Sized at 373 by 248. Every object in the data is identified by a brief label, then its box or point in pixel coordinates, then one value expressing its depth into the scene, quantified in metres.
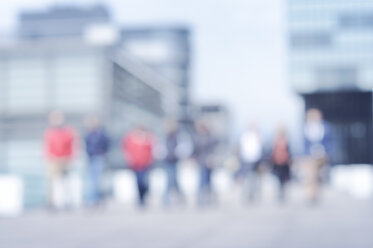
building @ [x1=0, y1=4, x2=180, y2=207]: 52.56
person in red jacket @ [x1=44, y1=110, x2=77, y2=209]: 12.32
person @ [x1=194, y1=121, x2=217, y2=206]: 13.51
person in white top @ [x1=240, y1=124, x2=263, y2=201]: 14.34
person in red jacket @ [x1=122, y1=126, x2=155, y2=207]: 12.88
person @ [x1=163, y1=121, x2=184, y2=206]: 13.12
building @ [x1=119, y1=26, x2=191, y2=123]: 127.56
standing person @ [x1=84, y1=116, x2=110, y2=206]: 12.59
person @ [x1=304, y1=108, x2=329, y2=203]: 13.14
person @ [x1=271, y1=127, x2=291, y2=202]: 14.15
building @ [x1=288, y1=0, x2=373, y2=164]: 48.81
